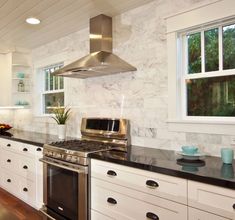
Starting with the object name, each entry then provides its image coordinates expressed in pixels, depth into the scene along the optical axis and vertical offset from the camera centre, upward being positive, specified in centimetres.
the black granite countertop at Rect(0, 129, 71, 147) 304 -37
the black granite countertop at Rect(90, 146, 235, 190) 142 -39
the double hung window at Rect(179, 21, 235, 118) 210 +37
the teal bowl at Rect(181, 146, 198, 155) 195 -32
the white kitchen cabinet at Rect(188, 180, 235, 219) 134 -52
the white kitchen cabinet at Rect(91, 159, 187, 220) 160 -63
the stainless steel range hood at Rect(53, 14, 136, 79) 245 +54
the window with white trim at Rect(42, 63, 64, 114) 399 +36
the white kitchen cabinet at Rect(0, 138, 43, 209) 303 -83
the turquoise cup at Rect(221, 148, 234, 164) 173 -32
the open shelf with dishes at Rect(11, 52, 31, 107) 449 +61
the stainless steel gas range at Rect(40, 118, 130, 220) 224 -55
